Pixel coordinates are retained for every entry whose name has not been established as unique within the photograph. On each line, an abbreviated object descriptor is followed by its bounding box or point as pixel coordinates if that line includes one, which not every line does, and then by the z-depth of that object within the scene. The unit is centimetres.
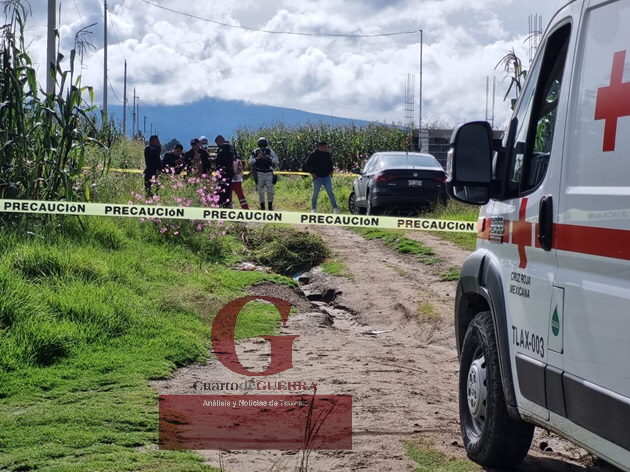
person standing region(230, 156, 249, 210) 1964
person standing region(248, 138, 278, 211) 2059
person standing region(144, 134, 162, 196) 1806
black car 1939
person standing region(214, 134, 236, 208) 1873
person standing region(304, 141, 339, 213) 2047
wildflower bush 1450
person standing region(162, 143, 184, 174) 1866
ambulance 331
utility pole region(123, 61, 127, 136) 7141
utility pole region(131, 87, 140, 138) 8231
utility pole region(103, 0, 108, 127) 4709
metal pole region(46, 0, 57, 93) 1396
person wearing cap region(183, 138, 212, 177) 1934
